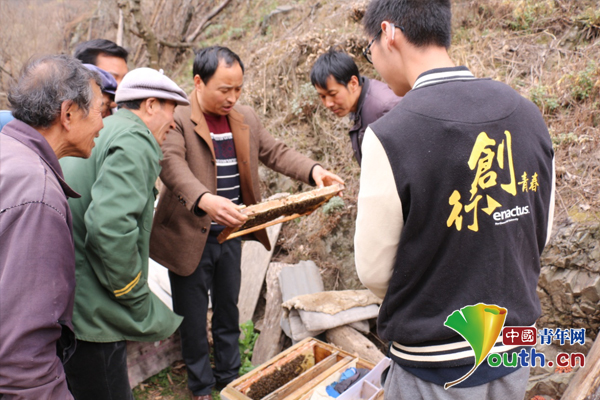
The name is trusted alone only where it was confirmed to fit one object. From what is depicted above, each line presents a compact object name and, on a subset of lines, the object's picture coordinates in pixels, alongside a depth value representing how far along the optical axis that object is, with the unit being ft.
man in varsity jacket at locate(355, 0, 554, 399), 5.08
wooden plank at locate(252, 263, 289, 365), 14.64
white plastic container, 9.74
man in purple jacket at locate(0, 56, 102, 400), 5.29
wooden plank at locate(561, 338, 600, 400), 8.75
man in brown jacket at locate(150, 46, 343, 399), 11.25
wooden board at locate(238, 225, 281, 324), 17.15
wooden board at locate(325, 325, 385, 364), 12.94
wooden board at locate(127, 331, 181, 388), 13.51
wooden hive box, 10.57
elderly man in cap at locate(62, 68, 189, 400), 7.82
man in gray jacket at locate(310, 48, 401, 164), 11.74
